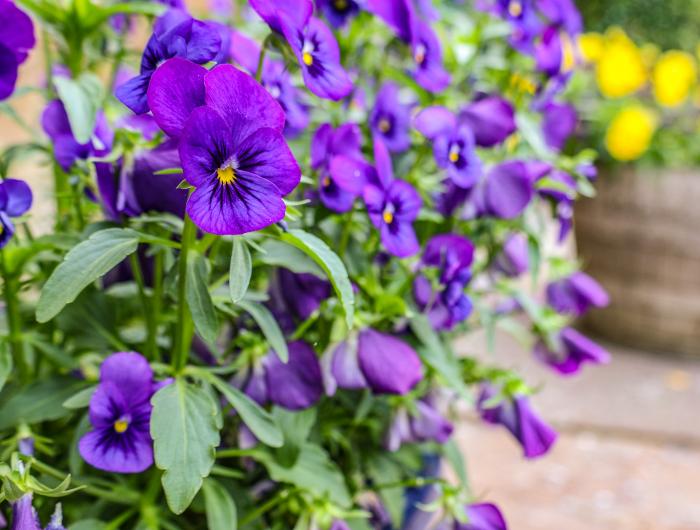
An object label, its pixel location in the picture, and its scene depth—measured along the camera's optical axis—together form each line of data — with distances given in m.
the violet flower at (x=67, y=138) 0.65
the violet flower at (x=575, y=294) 0.93
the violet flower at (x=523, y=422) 0.79
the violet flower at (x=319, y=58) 0.54
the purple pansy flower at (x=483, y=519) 0.72
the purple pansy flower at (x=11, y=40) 0.57
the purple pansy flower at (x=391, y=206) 0.65
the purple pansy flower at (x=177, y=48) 0.49
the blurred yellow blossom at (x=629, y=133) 2.06
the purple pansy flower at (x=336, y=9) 0.71
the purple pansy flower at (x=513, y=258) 0.88
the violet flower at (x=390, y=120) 0.78
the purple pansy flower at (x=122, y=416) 0.56
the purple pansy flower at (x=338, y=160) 0.65
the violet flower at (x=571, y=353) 0.89
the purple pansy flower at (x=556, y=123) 1.00
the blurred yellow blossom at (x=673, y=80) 2.11
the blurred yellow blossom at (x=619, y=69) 2.00
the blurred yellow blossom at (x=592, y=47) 2.02
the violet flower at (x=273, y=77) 0.68
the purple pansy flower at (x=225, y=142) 0.44
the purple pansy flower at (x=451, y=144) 0.71
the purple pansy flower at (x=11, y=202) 0.56
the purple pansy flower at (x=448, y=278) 0.68
